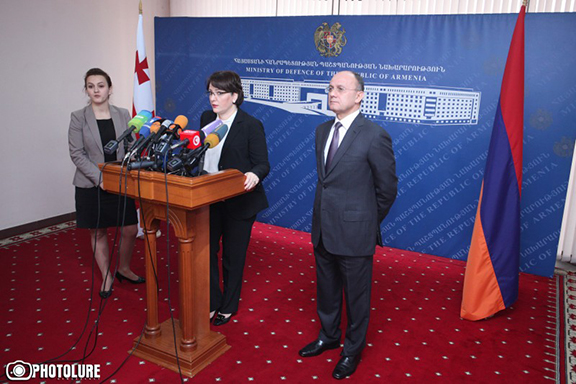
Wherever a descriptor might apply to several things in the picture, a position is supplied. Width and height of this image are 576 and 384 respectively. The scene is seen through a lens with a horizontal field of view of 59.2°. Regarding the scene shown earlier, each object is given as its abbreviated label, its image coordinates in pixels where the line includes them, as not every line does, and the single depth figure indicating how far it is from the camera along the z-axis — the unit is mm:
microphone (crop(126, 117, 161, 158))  2553
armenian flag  3623
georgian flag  5074
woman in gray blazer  3586
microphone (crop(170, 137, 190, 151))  2488
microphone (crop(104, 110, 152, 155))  2658
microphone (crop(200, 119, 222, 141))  2871
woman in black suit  3092
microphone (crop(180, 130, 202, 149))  2541
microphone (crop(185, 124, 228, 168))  2542
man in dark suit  2650
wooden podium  2494
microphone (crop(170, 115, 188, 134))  2588
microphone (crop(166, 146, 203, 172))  2492
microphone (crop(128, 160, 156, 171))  2523
